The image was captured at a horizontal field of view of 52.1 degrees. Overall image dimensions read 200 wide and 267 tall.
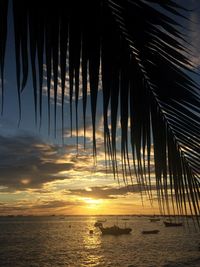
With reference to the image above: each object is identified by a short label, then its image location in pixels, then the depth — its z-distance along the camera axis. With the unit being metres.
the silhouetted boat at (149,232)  57.46
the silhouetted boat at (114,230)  56.55
